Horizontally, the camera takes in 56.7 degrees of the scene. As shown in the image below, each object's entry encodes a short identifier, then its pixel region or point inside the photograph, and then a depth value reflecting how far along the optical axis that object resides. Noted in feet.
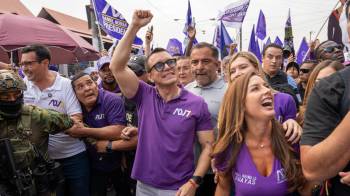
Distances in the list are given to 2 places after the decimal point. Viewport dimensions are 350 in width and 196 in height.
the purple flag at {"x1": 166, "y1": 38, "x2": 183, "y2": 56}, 36.70
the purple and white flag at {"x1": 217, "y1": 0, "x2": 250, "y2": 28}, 26.97
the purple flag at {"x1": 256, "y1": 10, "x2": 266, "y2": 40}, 35.53
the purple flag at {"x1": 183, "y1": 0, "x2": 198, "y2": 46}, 28.99
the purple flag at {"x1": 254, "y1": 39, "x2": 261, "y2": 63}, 30.07
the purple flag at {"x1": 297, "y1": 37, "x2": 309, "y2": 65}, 34.58
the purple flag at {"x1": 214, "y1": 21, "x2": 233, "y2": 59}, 29.98
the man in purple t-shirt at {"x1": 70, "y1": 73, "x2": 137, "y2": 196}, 11.20
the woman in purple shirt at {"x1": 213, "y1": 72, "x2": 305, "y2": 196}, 6.36
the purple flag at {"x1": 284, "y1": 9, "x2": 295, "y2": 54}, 28.63
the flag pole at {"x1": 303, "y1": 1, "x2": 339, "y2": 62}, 18.17
